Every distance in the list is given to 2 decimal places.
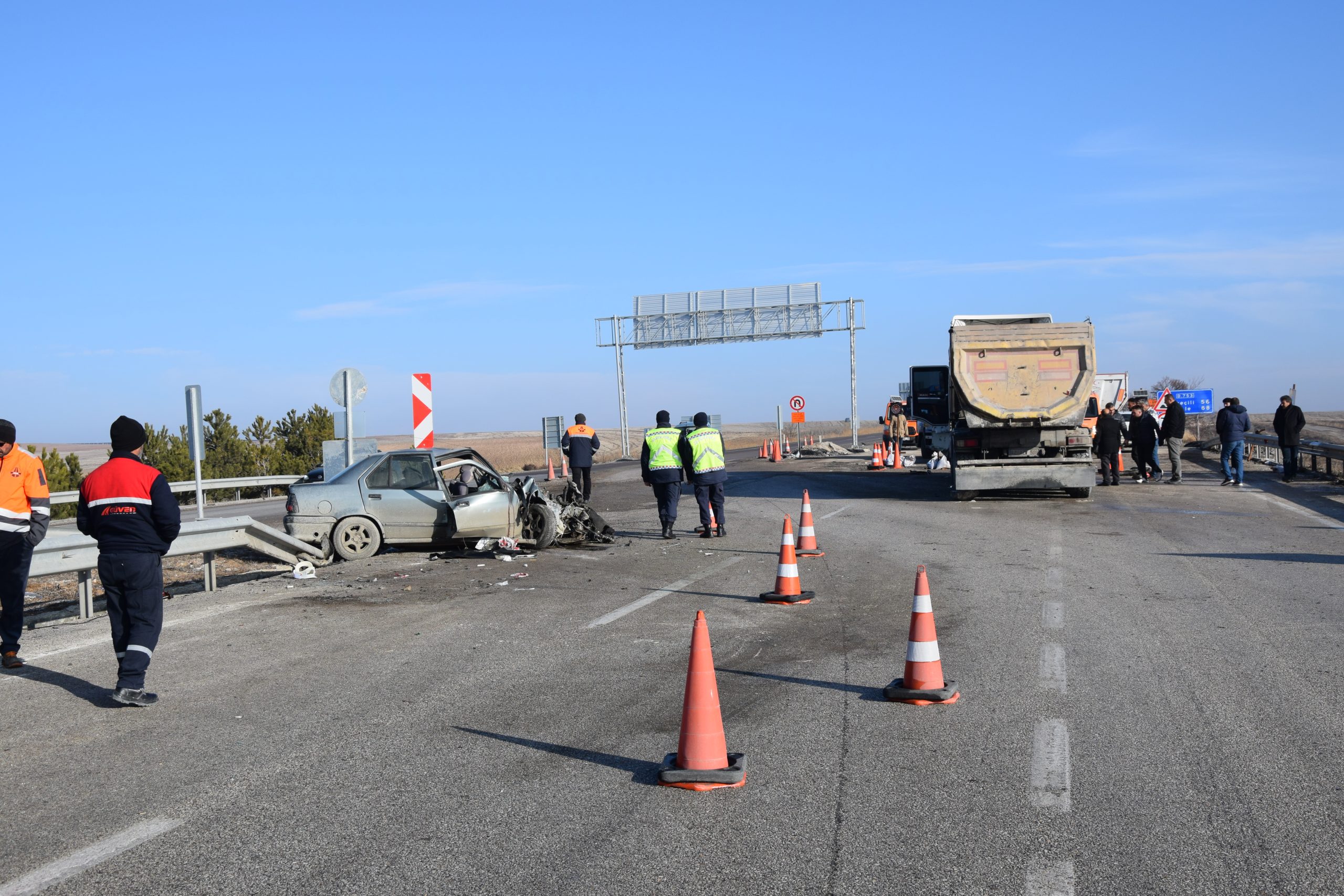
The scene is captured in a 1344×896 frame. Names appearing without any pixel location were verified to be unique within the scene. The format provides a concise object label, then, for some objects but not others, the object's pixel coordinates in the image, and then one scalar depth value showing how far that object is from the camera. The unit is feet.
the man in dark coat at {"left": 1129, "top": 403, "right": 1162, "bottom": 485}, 84.23
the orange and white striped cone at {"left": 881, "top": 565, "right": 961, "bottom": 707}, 21.85
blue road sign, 155.53
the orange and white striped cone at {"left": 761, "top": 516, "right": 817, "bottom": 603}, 34.47
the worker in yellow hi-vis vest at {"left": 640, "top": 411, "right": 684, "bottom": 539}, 53.16
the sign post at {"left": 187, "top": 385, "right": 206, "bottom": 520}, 51.13
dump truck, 70.23
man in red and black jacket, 22.77
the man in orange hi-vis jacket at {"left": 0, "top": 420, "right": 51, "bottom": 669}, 26.02
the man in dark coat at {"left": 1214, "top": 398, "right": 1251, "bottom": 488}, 79.10
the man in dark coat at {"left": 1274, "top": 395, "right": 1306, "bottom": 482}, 78.38
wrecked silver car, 45.80
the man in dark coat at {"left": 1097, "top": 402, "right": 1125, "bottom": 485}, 81.71
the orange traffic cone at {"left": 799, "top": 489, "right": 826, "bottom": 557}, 46.65
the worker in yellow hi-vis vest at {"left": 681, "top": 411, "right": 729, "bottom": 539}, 52.70
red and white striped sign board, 56.85
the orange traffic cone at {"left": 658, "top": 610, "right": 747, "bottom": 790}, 16.93
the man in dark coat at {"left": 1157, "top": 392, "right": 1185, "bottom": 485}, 83.30
